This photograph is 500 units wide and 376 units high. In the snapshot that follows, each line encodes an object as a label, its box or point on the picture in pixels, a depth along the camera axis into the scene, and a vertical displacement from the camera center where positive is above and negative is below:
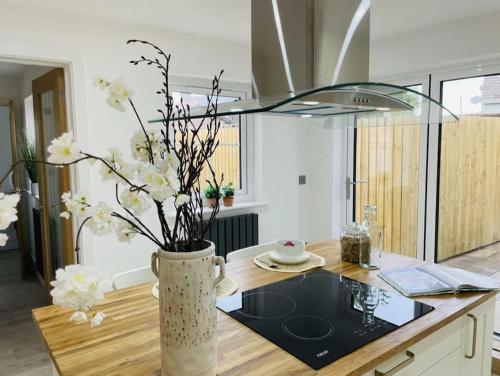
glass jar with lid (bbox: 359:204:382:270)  1.84 -0.45
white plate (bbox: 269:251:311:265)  1.94 -0.54
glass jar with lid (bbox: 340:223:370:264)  1.90 -0.45
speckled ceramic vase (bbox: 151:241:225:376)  1.00 -0.41
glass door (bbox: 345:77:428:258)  3.32 -0.26
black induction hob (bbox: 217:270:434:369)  1.21 -0.59
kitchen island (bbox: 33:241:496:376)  1.10 -0.60
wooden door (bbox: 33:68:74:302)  2.87 -0.21
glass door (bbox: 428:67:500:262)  2.85 -0.16
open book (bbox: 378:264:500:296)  1.62 -0.57
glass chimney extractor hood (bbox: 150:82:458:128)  1.09 +0.17
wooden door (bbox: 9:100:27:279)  4.39 -0.27
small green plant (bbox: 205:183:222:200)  3.17 -0.34
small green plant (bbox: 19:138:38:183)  4.18 -0.01
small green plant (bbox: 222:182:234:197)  3.59 -0.35
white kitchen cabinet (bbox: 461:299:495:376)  1.57 -0.80
